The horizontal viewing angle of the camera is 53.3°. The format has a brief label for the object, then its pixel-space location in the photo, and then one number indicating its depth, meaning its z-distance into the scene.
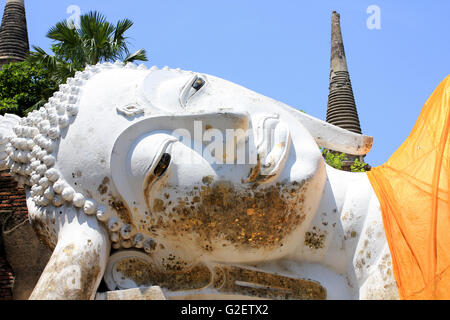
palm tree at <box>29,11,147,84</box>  10.88
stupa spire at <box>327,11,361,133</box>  13.03
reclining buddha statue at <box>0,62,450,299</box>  2.21
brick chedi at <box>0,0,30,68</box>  13.00
